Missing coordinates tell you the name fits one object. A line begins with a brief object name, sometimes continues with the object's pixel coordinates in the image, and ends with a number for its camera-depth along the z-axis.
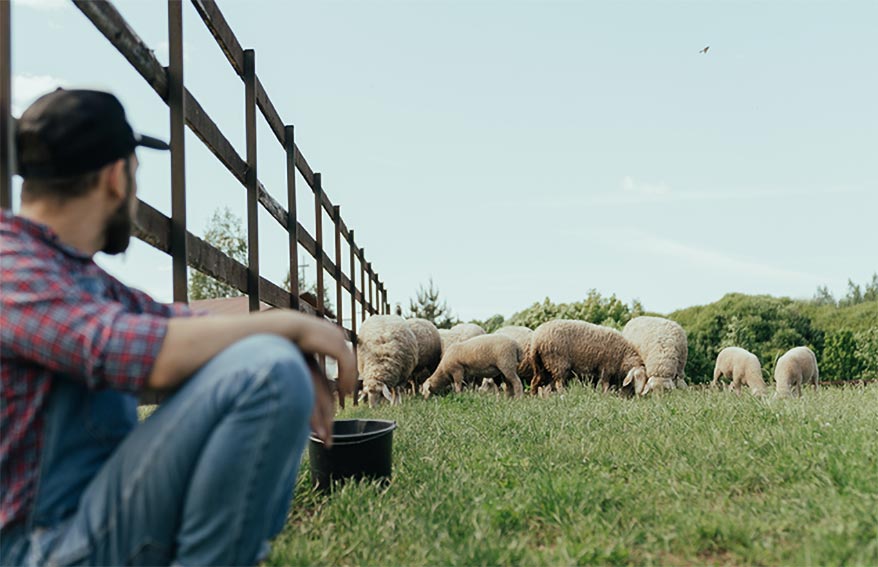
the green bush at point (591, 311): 22.31
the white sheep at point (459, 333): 14.42
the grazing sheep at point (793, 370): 12.13
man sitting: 1.54
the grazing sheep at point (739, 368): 12.80
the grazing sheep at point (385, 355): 9.32
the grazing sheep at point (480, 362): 10.91
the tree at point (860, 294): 26.02
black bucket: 3.33
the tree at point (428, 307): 33.34
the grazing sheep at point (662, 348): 11.12
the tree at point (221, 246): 31.69
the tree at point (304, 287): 29.83
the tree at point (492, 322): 30.48
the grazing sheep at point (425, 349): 11.75
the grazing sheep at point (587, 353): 11.34
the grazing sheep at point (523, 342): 12.65
